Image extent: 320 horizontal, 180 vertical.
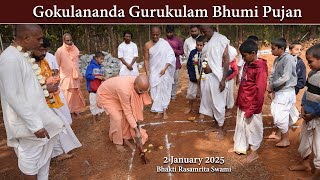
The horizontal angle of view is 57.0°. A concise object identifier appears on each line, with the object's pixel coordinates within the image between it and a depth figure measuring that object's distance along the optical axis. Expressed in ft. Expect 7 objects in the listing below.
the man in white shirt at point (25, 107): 9.32
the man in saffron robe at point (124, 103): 14.55
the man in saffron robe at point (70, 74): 20.38
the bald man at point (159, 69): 20.21
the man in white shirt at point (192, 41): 22.33
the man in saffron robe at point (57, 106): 13.69
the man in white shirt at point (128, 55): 23.13
